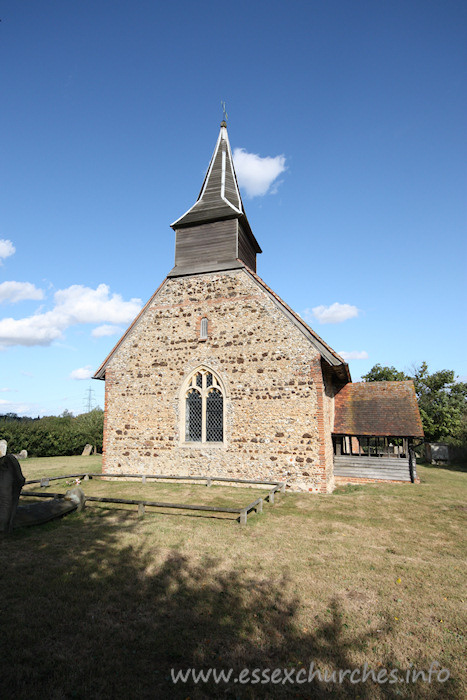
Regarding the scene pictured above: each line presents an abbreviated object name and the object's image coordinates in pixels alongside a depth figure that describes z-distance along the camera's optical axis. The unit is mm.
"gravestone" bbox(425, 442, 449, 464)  28025
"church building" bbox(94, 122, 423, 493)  13727
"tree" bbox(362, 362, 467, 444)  30172
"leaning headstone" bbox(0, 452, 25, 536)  7652
